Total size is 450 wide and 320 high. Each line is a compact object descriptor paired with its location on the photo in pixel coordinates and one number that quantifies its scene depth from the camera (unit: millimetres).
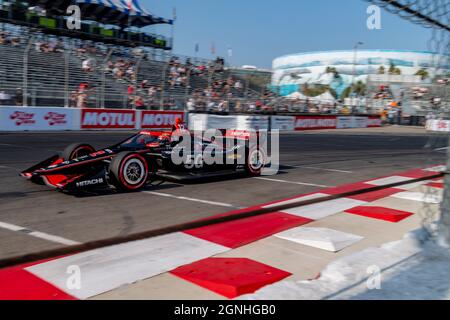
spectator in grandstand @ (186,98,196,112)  22897
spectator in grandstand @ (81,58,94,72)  20859
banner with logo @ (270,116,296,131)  25484
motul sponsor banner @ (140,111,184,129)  20484
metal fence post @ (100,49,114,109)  19031
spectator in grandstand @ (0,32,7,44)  21339
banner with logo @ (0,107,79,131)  15656
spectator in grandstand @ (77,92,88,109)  18277
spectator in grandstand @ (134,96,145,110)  20469
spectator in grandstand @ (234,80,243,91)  26872
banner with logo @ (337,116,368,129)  31641
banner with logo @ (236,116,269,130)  23188
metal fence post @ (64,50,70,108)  17828
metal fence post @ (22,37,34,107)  16250
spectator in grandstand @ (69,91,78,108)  18094
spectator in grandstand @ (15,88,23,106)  16297
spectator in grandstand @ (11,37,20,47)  21498
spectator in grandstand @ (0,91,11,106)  15724
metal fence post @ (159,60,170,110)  21578
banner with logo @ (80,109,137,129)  18216
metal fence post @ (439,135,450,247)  3855
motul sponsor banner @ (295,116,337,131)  27398
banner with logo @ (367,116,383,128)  35241
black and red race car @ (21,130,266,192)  6273
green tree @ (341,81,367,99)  71250
